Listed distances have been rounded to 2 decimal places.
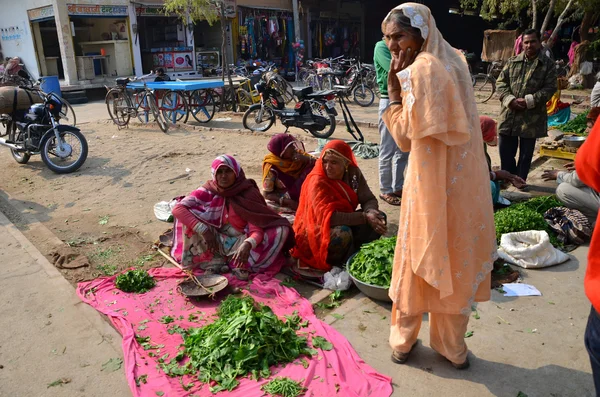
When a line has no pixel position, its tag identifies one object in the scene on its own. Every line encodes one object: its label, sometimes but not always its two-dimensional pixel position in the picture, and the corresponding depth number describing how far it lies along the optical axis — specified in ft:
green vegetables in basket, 10.75
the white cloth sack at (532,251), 12.16
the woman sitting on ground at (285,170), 14.71
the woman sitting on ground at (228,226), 12.55
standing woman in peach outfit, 6.75
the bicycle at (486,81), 43.68
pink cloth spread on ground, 8.24
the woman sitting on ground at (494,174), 14.49
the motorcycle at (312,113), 28.48
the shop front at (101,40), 55.98
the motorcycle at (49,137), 23.25
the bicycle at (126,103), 34.00
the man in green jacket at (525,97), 16.43
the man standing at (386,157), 15.58
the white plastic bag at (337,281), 11.58
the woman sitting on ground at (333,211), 12.09
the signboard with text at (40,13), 54.34
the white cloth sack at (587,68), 44.88
